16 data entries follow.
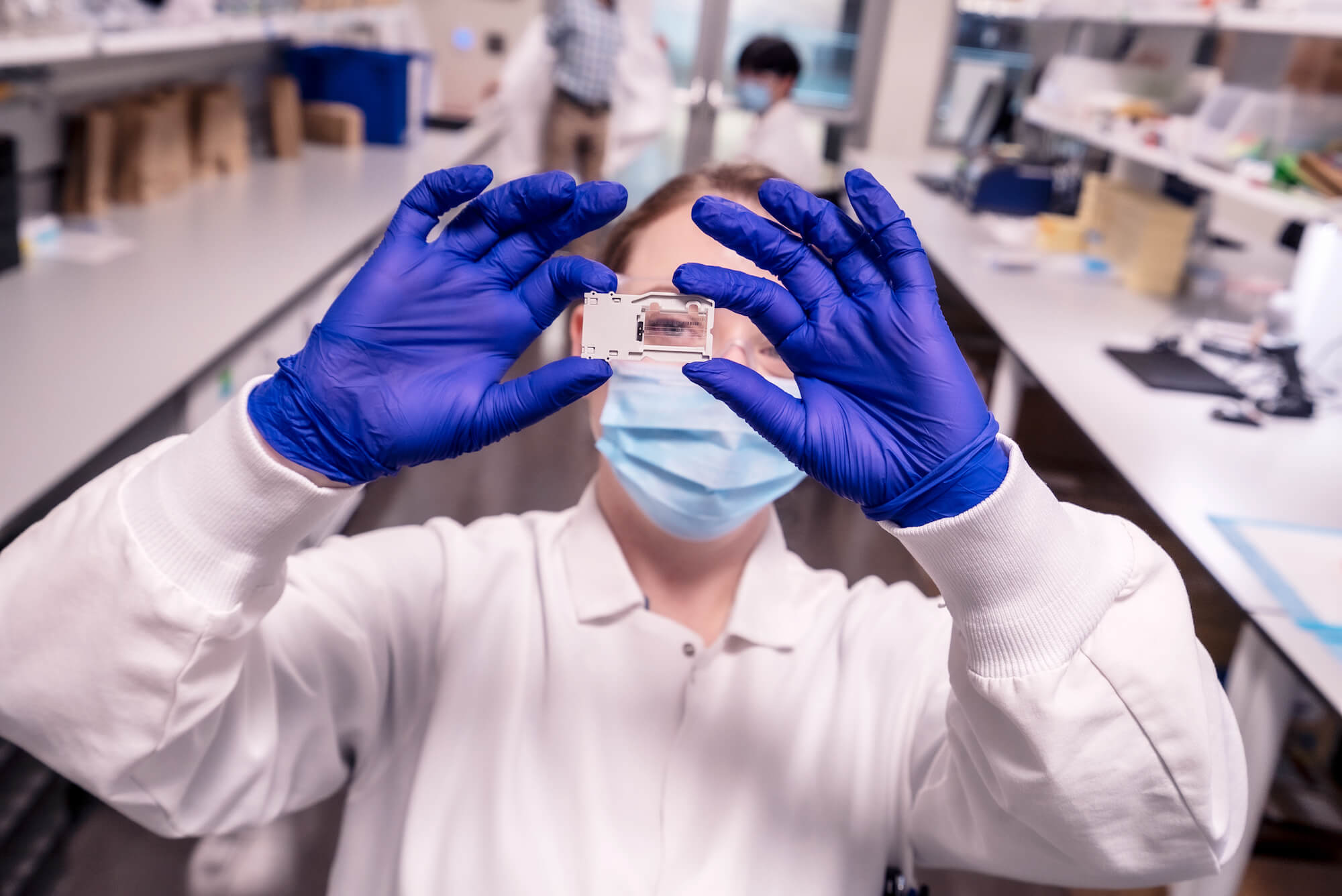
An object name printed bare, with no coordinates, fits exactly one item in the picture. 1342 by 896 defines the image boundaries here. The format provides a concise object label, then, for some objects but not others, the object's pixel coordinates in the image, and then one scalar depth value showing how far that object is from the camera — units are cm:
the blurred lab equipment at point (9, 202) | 208
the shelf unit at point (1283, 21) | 197
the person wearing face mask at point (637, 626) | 71
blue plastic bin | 404
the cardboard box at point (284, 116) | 375
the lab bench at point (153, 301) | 143
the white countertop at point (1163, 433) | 155
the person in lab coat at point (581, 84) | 394
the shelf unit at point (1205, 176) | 202
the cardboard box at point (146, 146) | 279
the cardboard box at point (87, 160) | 260
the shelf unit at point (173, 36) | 177
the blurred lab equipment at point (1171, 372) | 213
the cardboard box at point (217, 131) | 324
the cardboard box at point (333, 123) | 403
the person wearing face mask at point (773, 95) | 387
